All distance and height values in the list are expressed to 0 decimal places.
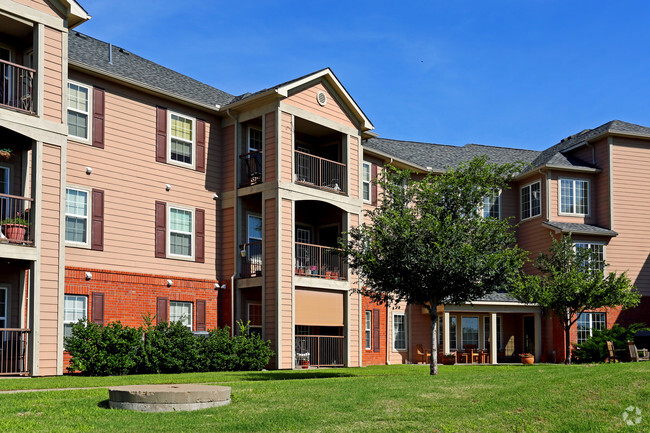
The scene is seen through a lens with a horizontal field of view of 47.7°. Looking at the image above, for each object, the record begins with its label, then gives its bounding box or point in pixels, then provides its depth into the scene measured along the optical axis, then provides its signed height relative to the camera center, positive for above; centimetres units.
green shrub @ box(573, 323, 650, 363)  2914 -236
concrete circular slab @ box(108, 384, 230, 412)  1191 -193
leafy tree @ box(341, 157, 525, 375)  1908 +102
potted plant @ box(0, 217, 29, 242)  1816 +127
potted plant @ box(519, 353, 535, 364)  3097 -321
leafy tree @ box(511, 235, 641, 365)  2795 -19
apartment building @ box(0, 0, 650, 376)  1883 +240
